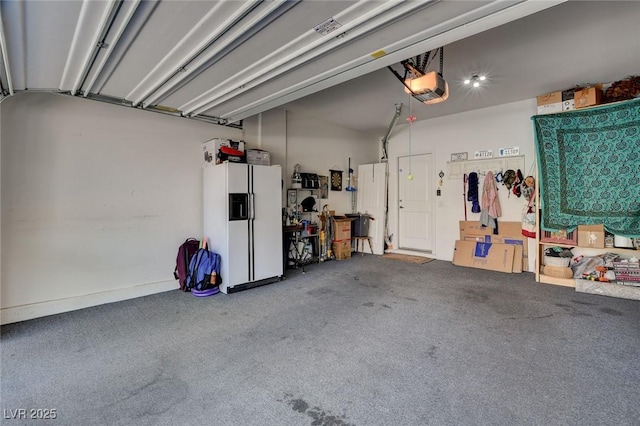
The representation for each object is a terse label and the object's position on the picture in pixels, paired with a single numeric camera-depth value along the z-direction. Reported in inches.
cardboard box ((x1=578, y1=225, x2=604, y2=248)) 166.7
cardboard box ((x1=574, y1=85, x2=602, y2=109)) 160.7
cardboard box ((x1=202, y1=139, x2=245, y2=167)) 170.4
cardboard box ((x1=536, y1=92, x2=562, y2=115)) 174.9
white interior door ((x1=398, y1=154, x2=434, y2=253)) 259.4
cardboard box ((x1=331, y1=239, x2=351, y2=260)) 250.7
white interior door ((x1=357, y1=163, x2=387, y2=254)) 269.5
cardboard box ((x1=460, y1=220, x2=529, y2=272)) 206.2
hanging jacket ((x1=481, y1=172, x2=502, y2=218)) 216.5
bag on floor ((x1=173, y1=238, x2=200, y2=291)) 165.0
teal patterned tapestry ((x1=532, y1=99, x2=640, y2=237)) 151.6
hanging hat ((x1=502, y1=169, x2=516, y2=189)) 210.5
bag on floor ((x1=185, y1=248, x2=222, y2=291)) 157.6
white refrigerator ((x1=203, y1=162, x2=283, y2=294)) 161.8
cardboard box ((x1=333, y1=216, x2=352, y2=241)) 249.6
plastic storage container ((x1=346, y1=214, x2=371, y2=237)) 273.1
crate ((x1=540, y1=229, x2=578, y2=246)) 175.8
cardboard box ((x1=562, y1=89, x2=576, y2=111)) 170.2
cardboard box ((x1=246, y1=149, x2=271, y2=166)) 183.5
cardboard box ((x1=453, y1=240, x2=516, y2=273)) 207.0
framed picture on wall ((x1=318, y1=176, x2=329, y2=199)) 251.9
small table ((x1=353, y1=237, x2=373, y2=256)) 272.7
